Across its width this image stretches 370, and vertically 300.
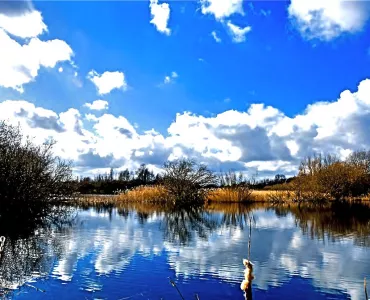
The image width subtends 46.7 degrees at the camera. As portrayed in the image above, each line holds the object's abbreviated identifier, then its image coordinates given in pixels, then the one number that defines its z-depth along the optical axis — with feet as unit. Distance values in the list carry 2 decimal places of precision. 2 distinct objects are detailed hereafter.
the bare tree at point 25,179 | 59.57
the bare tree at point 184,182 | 102.89
